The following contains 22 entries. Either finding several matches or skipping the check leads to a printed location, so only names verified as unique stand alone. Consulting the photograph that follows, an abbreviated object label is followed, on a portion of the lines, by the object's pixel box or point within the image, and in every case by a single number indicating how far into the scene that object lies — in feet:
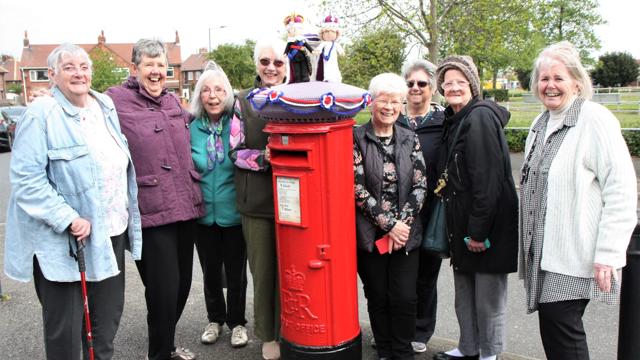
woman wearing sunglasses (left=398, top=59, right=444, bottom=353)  10.80
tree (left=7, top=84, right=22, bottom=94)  206.96
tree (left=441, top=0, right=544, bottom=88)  35.78
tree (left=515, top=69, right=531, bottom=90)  170.99
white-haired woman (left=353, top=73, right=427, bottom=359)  9.70
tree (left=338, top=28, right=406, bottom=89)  37.83
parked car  58.54
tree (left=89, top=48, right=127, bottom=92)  124.77
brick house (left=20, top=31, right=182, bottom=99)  190.49
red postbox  8.79
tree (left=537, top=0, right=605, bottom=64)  129.70
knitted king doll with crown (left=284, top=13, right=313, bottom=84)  9.34
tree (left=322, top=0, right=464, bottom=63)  33.83
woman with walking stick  8.22
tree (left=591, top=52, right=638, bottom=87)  139.03
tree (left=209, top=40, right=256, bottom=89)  153.89
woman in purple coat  10.02
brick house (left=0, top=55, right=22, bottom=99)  224.64
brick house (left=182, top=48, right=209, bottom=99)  238.68
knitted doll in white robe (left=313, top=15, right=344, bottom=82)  9.46
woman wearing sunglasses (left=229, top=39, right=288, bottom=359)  10.44
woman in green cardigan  11.12
